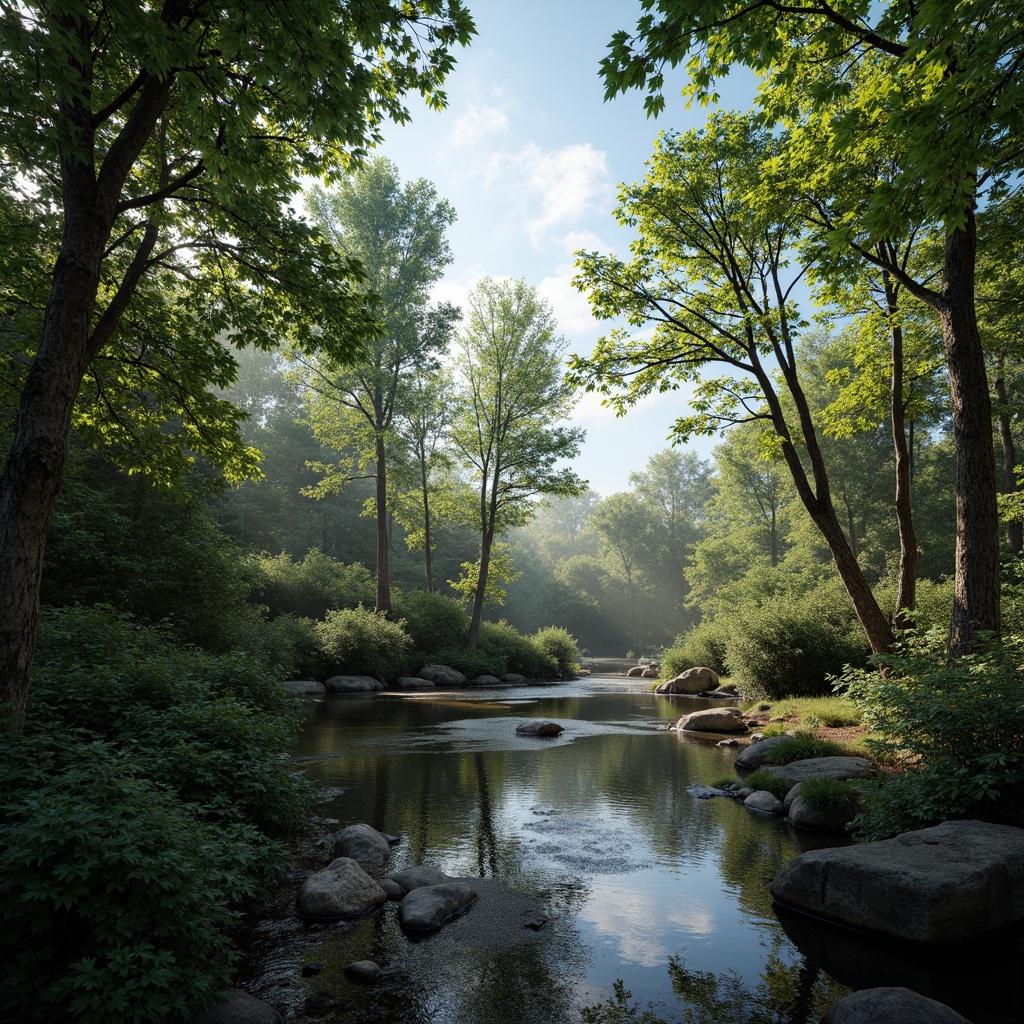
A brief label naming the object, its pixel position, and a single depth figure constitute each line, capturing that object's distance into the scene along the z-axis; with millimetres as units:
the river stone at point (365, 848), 6232
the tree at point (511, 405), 30625
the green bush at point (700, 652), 25777
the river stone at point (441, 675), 25922
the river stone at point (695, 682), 24328
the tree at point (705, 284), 12586
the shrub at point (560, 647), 33375
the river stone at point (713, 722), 14594
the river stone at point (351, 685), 22203
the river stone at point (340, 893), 5156
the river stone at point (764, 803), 8281
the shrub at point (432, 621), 28031
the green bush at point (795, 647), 16422
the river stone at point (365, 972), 4172
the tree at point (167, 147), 4863
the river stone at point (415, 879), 5695
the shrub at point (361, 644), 22938
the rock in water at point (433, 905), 4996
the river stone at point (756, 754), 10523
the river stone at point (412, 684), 24419
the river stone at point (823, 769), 8312
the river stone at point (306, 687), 20031
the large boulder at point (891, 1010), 3357
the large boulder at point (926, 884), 4473
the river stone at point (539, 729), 14312
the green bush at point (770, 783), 8683
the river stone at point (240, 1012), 3357
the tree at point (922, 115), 4754
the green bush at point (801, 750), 9791
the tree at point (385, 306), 27531
